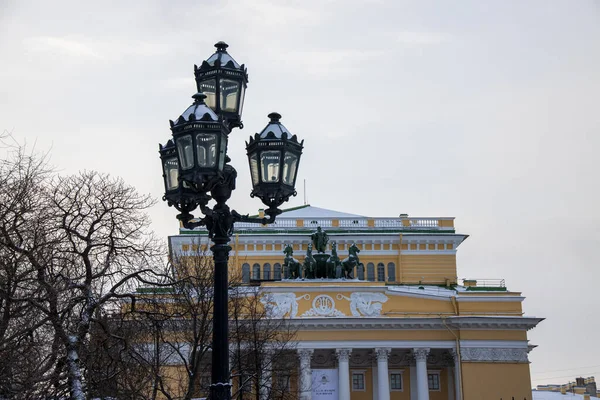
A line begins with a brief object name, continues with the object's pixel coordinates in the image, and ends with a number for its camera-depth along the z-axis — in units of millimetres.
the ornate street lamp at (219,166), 11617
